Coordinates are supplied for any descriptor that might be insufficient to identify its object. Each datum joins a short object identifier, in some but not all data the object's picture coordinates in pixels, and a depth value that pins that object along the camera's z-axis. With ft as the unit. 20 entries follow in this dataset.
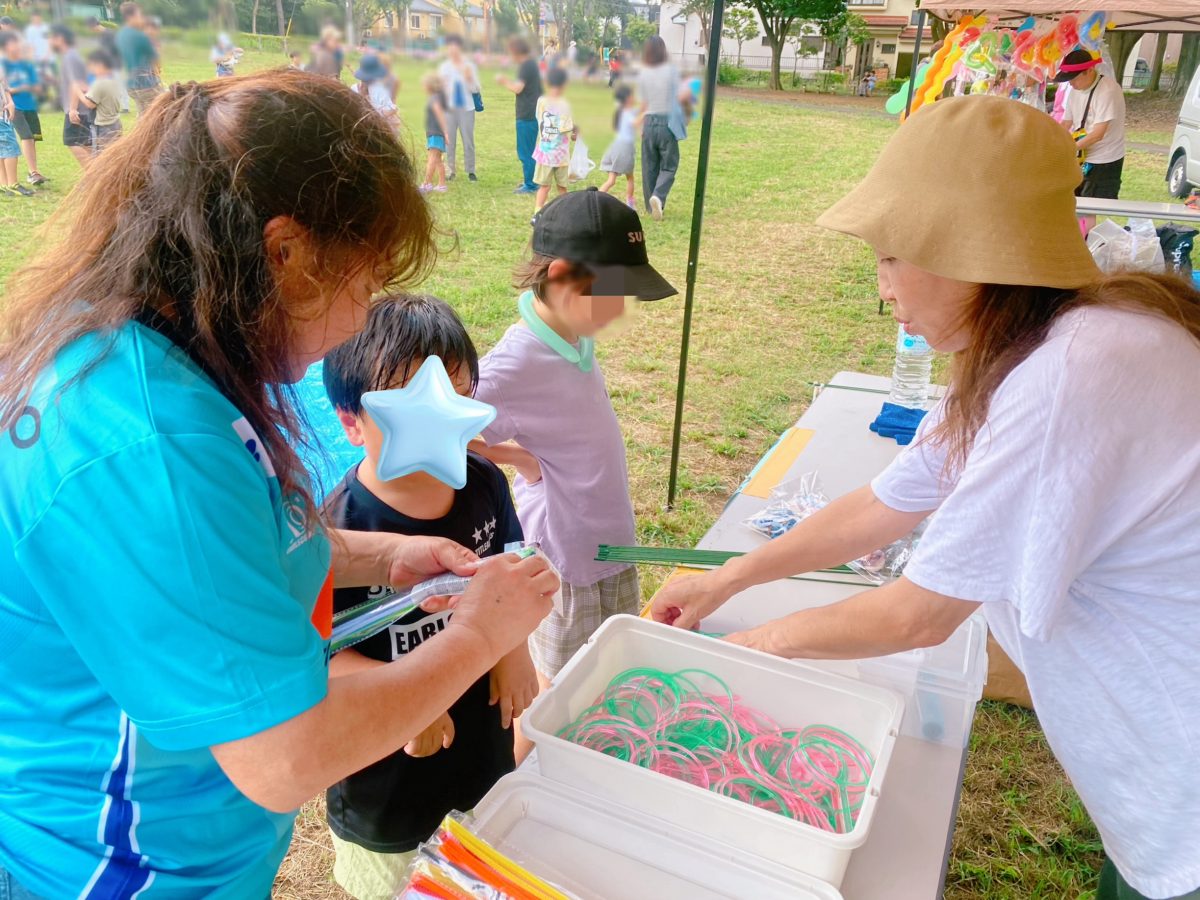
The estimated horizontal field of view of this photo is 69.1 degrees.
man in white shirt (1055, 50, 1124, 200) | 20.63
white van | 28.99
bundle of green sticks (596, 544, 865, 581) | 5.22
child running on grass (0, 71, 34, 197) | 20.18
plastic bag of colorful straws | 2.88
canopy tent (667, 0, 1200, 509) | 9.28
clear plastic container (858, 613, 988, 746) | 4.27
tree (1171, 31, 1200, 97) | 40.06
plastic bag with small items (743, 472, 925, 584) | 5.99
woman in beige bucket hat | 3.22
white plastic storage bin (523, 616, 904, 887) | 3.19
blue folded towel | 8.54
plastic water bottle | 9.58
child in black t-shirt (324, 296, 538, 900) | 4.76
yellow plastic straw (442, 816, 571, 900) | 2.93
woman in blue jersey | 2.11
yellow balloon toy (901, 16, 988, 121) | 15.17
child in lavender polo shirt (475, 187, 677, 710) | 6.53
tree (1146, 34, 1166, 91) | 50.70
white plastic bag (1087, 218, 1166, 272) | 11.05
